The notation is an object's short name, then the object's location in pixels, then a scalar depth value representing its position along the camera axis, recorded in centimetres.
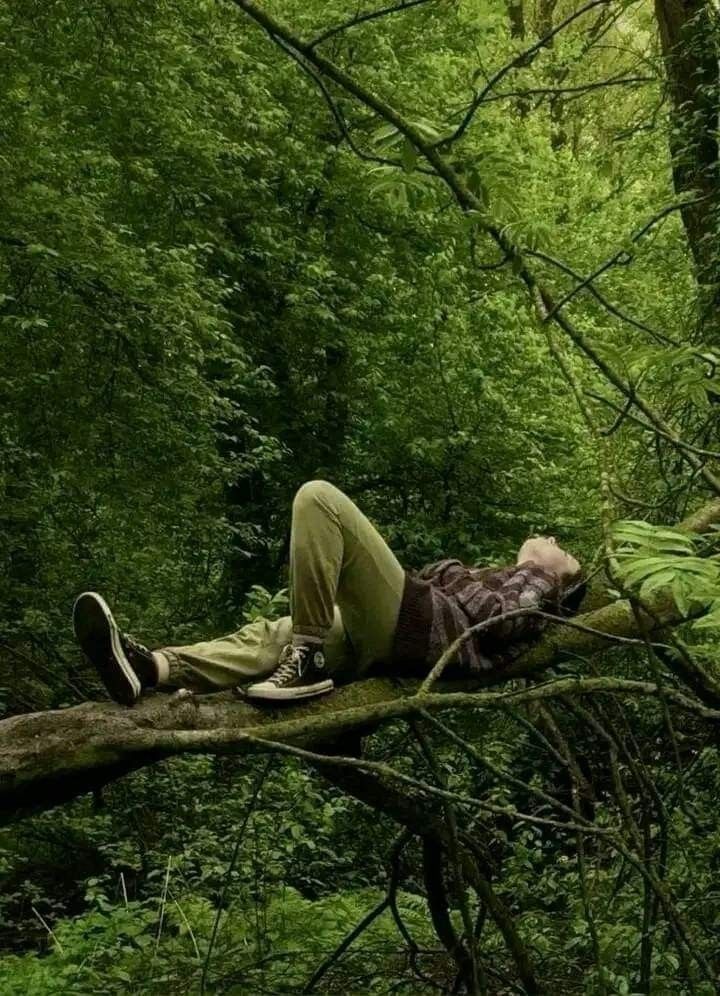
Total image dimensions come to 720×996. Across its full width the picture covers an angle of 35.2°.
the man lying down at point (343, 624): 323
